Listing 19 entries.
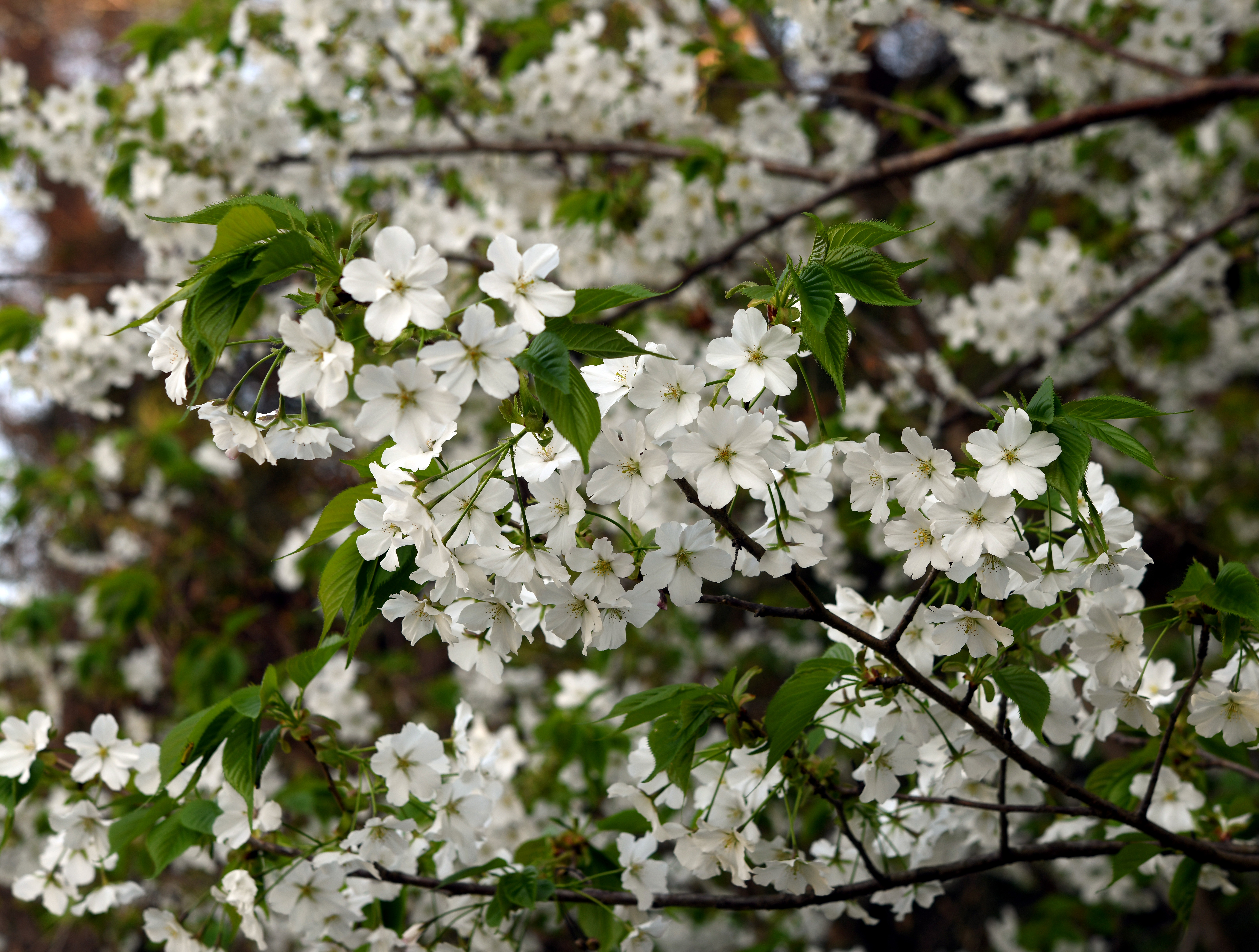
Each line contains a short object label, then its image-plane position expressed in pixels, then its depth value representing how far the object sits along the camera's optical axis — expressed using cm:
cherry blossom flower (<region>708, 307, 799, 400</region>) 140
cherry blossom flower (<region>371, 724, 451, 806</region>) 150
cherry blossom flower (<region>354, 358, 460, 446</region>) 136
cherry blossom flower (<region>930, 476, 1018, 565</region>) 140
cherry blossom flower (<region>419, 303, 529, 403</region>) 136
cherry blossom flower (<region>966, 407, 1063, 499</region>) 139
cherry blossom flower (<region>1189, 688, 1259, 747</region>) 145
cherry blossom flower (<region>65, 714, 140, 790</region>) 156
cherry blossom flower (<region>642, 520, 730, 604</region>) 141
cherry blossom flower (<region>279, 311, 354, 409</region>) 137
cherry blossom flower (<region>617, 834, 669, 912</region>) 153
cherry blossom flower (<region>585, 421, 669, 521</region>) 140
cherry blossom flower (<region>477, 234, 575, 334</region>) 138
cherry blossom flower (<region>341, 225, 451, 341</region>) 136
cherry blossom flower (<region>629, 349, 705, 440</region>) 140
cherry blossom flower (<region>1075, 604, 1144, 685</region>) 145
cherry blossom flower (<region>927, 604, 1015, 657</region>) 143
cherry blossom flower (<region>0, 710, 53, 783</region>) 155
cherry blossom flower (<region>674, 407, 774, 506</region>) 139
